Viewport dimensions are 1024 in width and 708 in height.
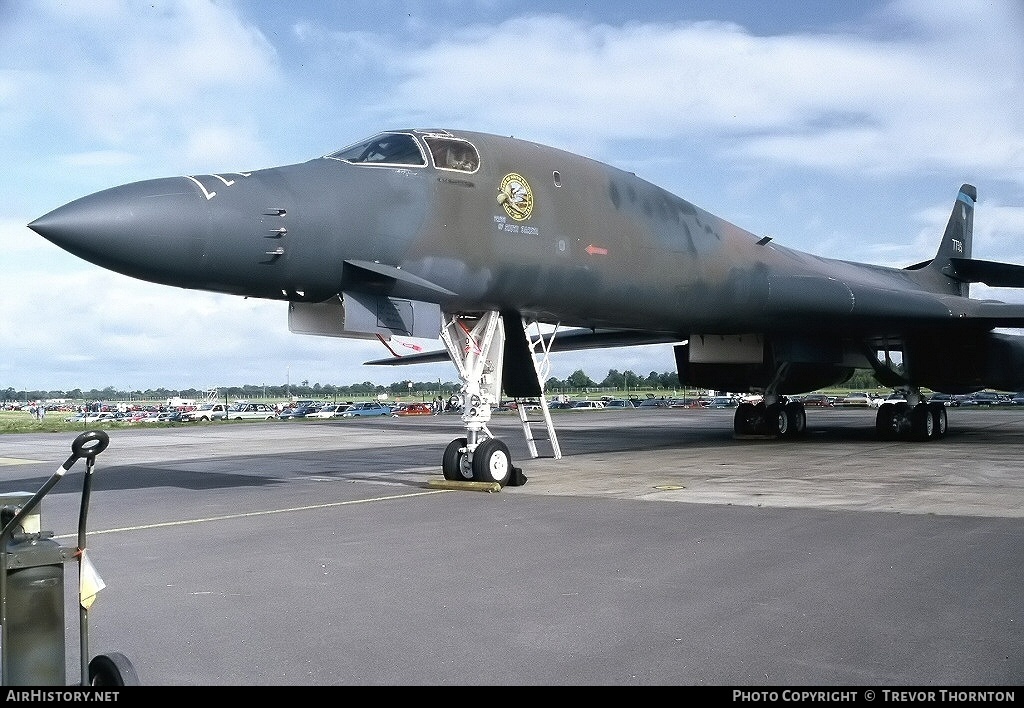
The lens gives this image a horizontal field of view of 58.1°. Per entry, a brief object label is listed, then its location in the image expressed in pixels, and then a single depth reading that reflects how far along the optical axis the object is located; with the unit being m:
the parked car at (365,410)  54.28
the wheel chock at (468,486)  10.48
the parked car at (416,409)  54.00
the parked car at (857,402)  57.01
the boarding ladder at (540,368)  12.58
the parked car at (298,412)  53.66
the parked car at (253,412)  54.78
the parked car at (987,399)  64.56
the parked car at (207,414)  48.94
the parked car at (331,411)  52.58
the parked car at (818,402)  57.66
